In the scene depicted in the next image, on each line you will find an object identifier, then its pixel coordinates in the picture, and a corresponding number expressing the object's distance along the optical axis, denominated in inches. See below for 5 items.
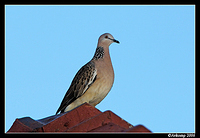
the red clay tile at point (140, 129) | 283.1
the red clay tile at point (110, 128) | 308.3
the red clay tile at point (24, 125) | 374.6
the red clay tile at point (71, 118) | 361.0
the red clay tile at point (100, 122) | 334.4
